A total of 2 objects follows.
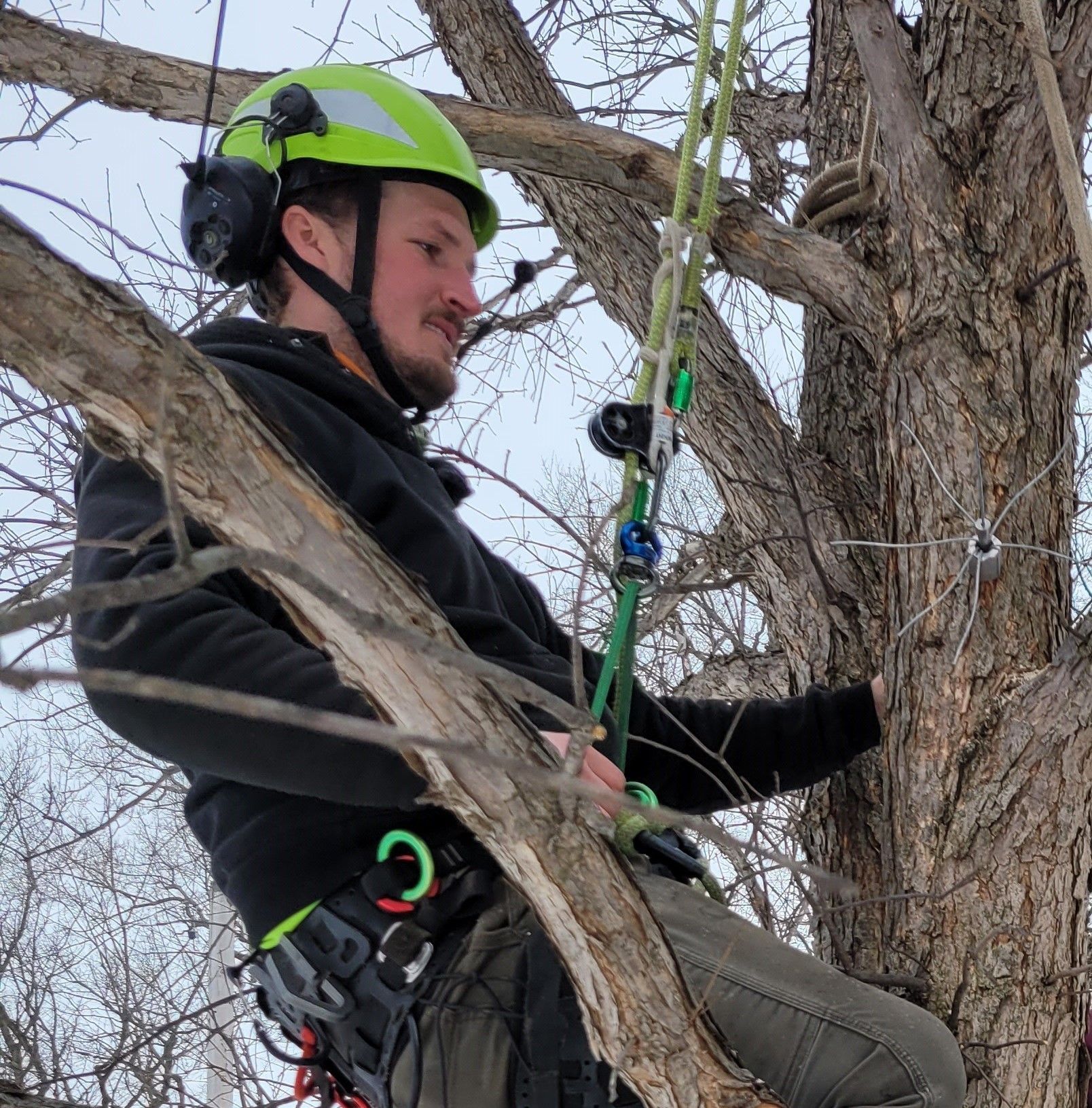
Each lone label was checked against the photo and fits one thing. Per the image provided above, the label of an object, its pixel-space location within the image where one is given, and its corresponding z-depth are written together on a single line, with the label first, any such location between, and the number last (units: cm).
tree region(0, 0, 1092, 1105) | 219
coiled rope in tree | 262
